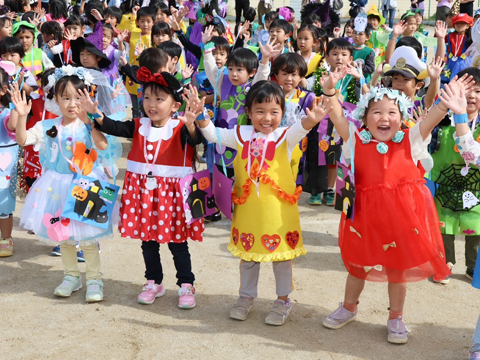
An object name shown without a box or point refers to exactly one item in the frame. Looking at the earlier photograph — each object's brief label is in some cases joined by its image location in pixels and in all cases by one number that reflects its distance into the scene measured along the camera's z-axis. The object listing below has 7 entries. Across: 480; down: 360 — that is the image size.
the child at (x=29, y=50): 6.50
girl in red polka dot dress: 4.04
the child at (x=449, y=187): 4.54
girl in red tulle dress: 3.61
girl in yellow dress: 3.88
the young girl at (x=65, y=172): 4.22
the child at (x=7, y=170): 4.76
